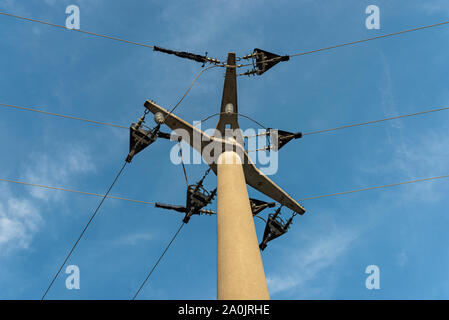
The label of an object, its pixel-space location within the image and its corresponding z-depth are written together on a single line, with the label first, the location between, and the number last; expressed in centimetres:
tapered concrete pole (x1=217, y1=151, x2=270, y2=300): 860
